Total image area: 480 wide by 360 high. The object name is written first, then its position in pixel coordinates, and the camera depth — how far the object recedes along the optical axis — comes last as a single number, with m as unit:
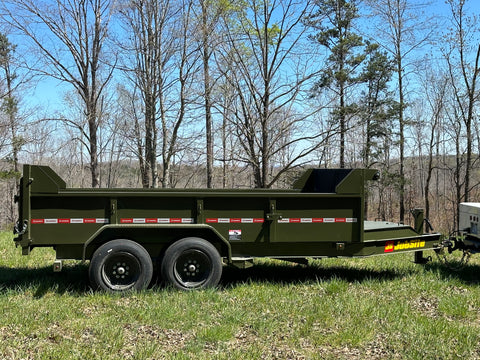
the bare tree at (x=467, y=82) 22.27
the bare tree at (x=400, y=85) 24.66
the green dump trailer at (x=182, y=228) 5.54
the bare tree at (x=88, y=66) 20.25
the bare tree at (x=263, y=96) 13.45
